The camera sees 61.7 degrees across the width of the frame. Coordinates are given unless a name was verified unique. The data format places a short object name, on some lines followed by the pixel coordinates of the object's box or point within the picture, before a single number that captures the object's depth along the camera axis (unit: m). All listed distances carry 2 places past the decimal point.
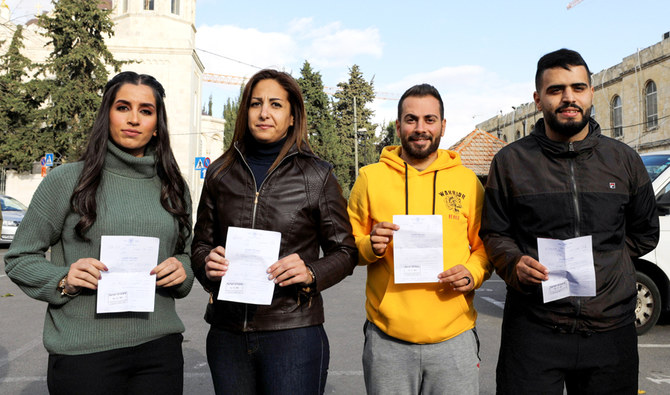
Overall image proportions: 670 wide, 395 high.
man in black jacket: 2.60
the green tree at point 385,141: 43.09
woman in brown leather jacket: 2.47
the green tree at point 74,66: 28.45
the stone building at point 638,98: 28.33
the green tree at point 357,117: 41.12
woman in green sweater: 2.33
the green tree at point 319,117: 34.59
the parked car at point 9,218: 15.62
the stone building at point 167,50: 37.47
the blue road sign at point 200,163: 22.30
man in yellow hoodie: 2.74
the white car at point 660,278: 6.50
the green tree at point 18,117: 28.80
